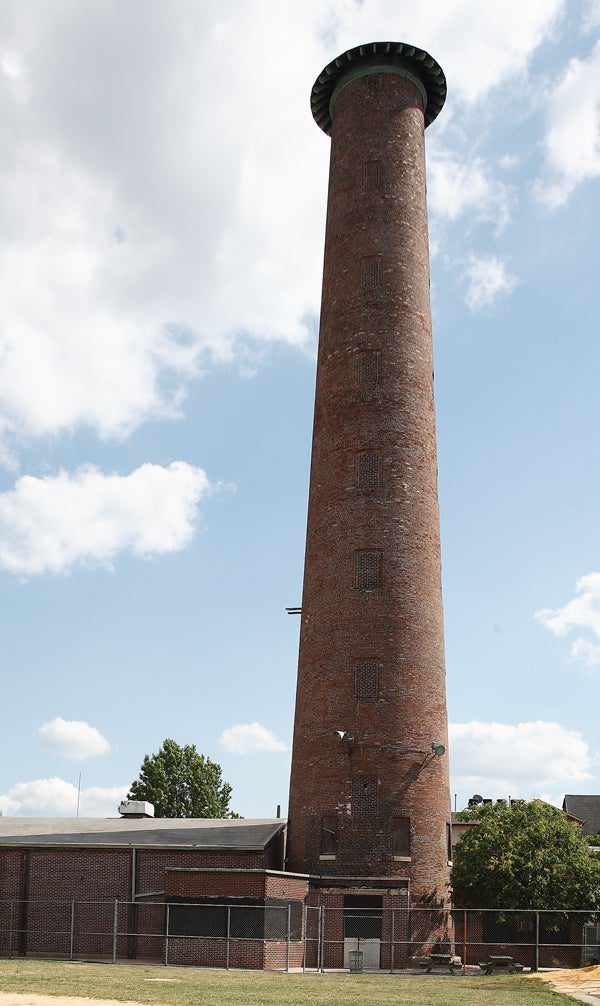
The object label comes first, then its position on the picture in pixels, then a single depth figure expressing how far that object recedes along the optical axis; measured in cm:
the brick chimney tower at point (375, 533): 3191
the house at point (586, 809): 7056
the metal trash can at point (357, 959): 2970
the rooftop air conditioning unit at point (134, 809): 4130
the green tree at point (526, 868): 3062
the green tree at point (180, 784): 6756
